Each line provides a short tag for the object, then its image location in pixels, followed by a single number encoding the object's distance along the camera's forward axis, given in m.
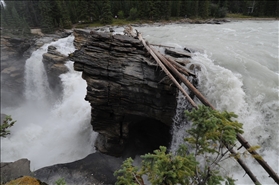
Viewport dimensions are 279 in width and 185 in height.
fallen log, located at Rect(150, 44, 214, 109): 6.89
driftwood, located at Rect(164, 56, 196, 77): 9.87
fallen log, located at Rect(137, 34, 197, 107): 7.28
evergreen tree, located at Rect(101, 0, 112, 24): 56.29
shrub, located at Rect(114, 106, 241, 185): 3.52
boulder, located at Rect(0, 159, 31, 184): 11.89
